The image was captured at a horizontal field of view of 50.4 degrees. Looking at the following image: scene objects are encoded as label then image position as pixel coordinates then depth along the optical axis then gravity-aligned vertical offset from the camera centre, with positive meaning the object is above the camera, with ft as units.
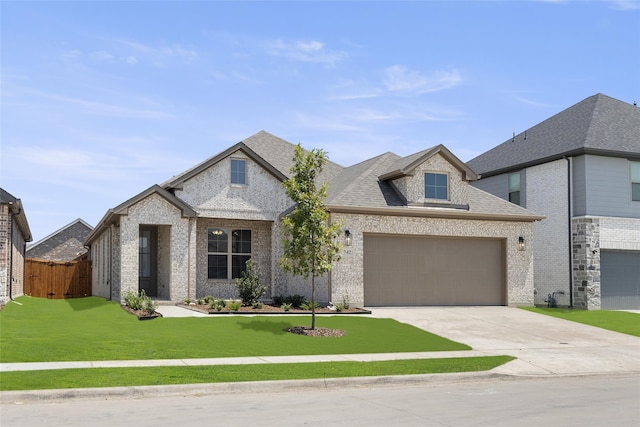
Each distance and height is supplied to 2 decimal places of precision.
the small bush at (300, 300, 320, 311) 76.33 -7.14
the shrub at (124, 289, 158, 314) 68.02 -6.13
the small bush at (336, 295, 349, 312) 77.36 -7.21
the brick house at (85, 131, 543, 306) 81.56 +0.86
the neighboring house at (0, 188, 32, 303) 78.74 -0.10
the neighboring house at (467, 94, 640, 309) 94.84 +4.54
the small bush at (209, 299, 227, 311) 72.49 -6.73
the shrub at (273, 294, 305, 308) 78.90 -6.75
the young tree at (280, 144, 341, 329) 62.85 +1.73
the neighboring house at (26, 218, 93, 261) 160.45 -0.19
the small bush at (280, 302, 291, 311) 74.89 -7.10
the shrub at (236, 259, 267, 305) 77.61 -5.17
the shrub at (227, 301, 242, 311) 72.95 -6.81
